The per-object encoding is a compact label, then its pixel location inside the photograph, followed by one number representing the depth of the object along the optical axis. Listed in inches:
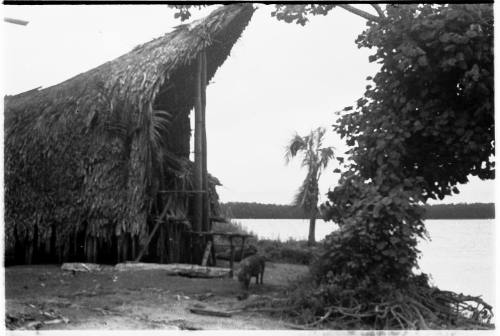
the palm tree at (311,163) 588.1
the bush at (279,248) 576.0
